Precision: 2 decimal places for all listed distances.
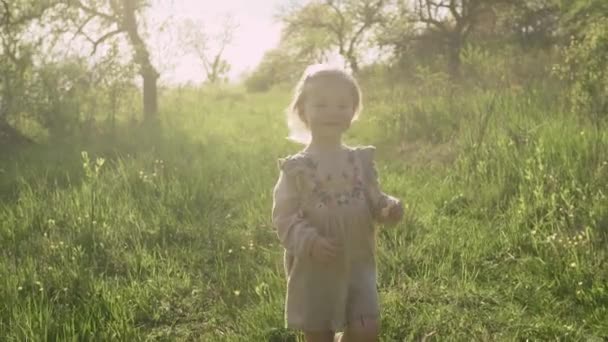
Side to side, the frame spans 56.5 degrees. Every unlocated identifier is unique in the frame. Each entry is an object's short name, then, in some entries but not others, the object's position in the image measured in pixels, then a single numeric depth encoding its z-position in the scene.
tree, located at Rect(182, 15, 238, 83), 12.85
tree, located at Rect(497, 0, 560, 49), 12.05
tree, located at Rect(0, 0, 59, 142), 9.40
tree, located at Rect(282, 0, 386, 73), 19.45
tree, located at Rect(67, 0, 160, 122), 11.81
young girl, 2.38
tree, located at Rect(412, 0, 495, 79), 13.07
